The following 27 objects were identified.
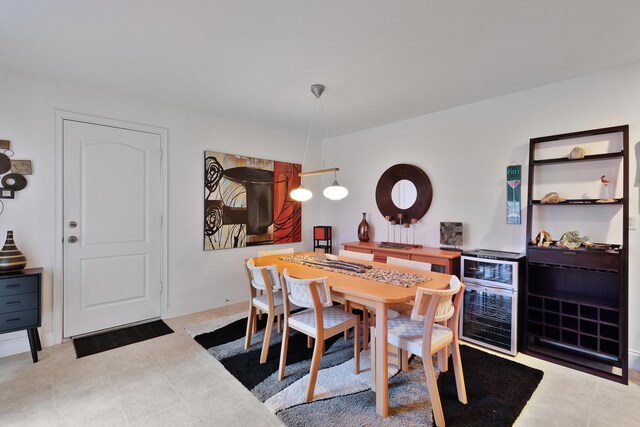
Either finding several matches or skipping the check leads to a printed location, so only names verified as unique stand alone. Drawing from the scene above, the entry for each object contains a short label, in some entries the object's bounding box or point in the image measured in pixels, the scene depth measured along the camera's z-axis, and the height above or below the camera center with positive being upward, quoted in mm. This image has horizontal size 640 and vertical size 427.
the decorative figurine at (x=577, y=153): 2579 +519
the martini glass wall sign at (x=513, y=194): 2996 +197
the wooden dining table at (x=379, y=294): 1830 -509
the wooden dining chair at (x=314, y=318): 2000 -782
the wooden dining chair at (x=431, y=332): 1752 -770
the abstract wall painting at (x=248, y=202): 3836 +127
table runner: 2203 -489
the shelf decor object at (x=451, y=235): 3414 -247
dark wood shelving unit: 2293 -698
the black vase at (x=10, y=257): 2416 -383
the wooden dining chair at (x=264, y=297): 2426 -762
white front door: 2936 -161
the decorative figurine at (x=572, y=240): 2475 -216
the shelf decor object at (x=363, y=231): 4211 -252
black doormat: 2758 -1234
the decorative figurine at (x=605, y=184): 2543 +253
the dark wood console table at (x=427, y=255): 3070 -460
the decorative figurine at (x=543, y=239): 2668 -224
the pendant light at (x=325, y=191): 2770 +196
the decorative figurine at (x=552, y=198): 2621 +140
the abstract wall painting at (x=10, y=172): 2584 +323
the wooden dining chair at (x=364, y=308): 2643 -915
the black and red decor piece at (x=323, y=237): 4578 -368
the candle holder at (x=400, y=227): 3827 -186
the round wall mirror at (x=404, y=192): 3791 +273
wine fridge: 2689 -781
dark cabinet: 2367 -738
